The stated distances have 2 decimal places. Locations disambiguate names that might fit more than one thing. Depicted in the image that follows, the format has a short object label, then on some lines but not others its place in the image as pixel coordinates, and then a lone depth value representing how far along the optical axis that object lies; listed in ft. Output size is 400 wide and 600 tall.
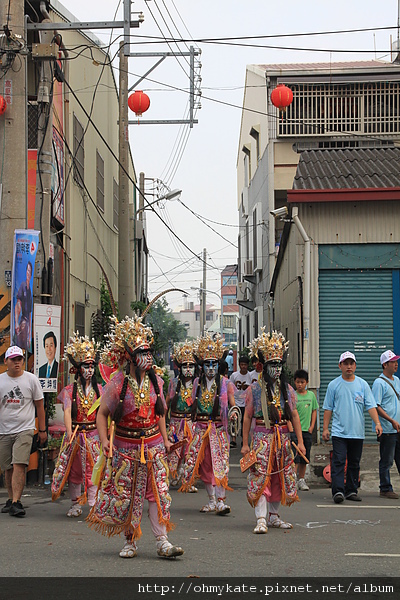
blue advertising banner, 38.93
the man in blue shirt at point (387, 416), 37.14
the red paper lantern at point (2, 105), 39.68
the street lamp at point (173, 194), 91.80
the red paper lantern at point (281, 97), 63.62
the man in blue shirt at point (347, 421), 35.70
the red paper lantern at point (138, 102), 60.95
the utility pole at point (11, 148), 39.45
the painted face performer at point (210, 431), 33.91
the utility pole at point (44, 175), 41.73
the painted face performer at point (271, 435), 29.12
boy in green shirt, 40.52
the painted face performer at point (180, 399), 40.22
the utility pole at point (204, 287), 191.72
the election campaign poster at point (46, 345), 40.19
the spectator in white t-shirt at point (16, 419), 31.96
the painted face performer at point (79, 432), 33.14
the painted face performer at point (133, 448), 24.04
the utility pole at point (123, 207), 59.62
